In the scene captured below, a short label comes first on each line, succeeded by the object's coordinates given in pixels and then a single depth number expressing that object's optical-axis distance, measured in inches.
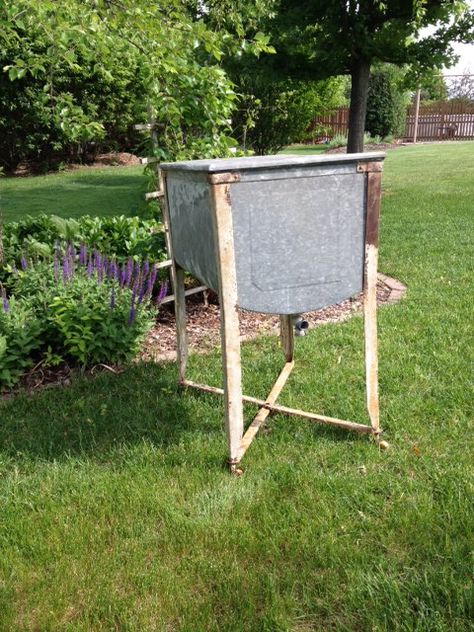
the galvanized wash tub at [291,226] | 83.4
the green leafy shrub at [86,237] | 160.9
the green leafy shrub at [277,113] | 397.1
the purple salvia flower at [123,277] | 143.3
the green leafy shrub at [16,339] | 125.1
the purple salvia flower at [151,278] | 143.7
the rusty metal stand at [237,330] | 83.4
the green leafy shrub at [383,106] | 896.3
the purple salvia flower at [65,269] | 137.7
